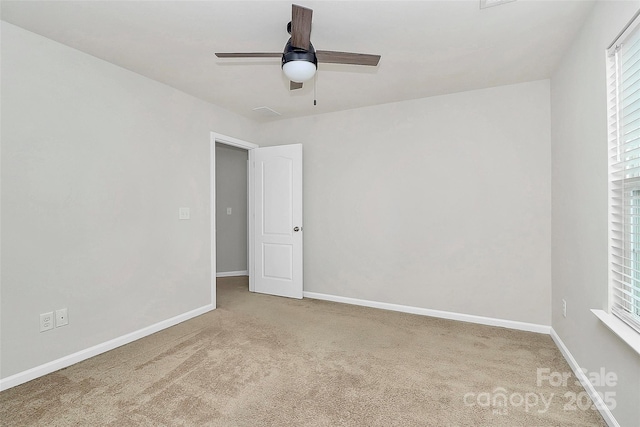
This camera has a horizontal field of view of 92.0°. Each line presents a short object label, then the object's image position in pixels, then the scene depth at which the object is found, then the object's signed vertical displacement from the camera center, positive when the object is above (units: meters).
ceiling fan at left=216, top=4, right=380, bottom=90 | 1.86 +1.02
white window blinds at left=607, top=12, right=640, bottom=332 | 1.55 +0.21
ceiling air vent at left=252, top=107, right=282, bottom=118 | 3.96 +1.33
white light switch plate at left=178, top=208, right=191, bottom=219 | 3.40 +0.00
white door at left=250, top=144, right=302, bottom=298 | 4.21 -0.10
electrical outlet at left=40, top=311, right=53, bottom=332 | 2.29 -0.81
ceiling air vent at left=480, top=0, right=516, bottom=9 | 1.89 +1.29
